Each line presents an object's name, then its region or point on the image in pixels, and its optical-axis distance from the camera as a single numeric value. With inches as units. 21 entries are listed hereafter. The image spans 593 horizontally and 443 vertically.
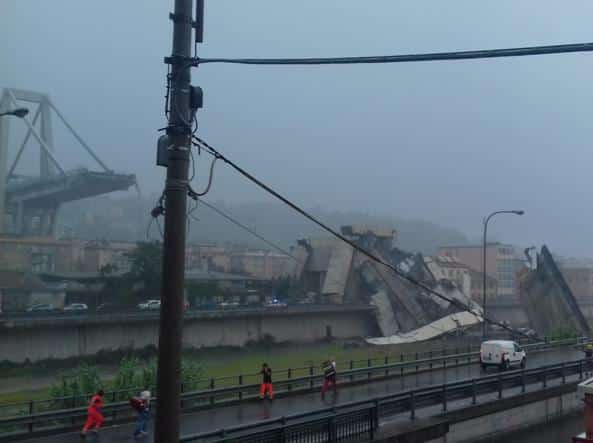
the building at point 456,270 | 4825.1
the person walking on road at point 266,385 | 965.8
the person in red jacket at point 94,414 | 701.9
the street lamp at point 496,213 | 1729.3
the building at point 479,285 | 5590.6
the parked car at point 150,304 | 2972.0
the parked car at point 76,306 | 2997.0
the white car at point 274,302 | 3577.8
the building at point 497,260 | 6574.8
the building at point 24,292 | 2994.6
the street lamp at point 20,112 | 753.0
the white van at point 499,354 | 1366.9
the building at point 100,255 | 5093.5
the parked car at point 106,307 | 2801.2
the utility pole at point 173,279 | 262.2
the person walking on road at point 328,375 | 1032.6
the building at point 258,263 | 6437.0
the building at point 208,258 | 5895.7
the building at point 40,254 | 4156.0
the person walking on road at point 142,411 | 687.1
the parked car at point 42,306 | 2847.4
